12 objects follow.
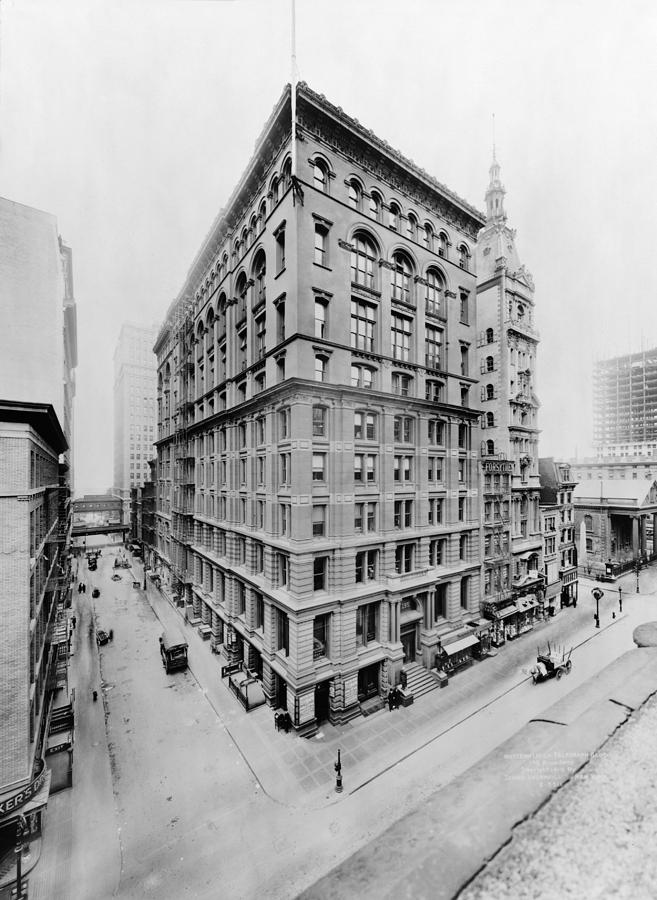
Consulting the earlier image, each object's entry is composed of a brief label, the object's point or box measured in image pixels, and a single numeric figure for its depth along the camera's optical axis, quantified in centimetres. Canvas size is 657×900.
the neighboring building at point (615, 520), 4911
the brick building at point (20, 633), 1320
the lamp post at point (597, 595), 3217
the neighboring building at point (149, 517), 5438
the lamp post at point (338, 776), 1551
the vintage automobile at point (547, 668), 2314
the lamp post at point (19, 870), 1155
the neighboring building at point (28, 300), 1738
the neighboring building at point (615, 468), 5740
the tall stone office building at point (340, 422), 2120
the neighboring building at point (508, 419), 3153
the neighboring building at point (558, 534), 3706
